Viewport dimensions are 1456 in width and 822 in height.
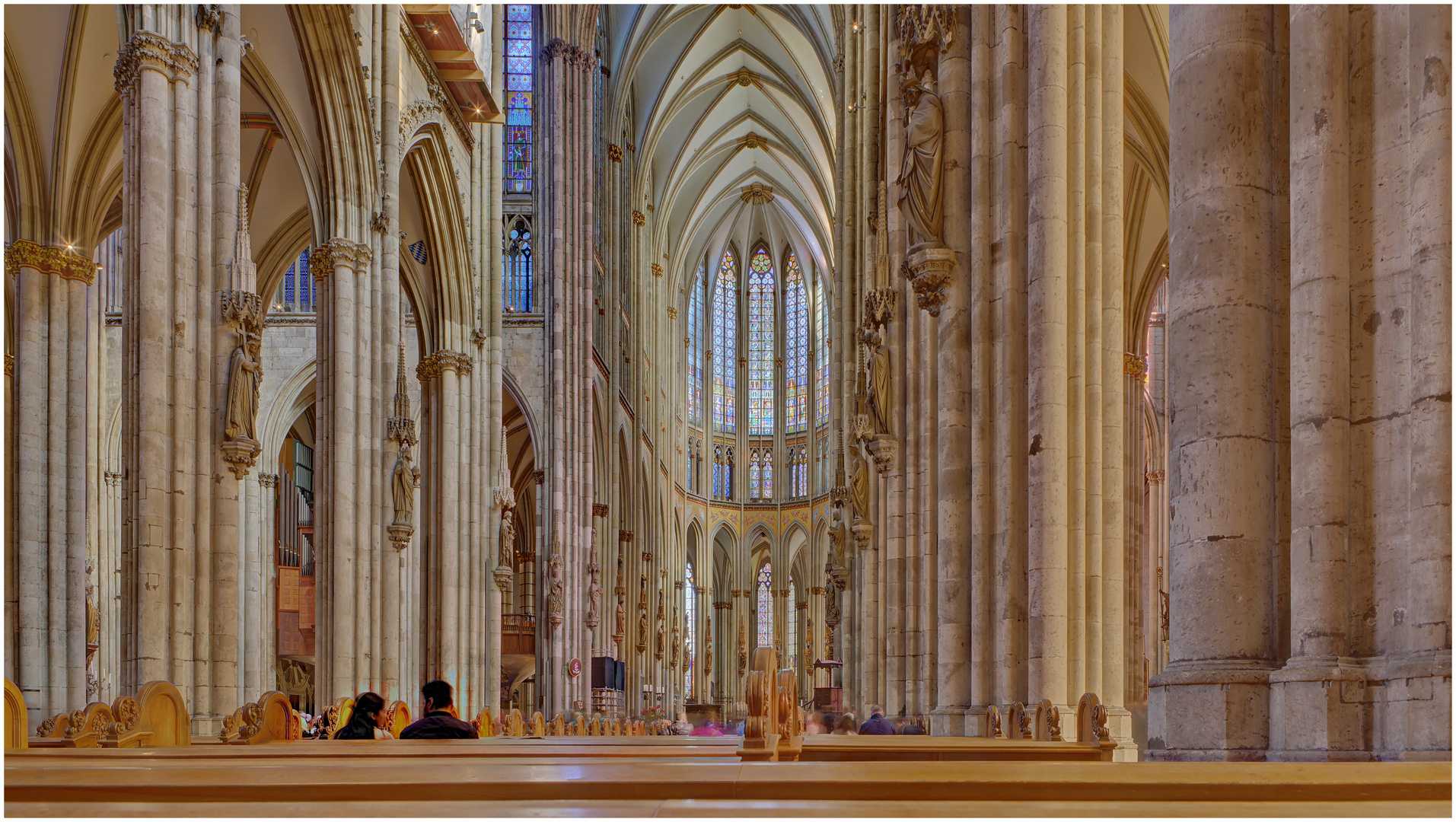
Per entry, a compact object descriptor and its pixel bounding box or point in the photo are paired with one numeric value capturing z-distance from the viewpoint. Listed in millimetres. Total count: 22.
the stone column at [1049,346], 8727
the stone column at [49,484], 16281
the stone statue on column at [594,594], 32656
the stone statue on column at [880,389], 15039
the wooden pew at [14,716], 8211
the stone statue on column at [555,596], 29188
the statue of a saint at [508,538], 25859
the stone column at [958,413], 10000
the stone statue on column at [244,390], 12938
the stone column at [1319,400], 4426
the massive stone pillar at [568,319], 29703
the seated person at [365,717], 10398
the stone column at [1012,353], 9227
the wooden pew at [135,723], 9062
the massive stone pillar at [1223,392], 4785
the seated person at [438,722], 9008
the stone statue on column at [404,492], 19156
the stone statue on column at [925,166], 10203
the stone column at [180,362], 12250
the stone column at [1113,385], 9344
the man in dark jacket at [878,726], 11742
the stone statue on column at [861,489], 19719
